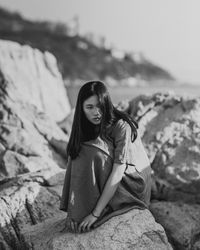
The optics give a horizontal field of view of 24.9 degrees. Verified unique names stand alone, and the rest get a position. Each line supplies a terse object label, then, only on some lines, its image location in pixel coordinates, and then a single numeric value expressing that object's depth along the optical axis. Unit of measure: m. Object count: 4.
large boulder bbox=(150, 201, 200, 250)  4.49
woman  3.80
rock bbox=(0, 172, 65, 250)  4.51
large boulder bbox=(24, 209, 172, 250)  3.63
